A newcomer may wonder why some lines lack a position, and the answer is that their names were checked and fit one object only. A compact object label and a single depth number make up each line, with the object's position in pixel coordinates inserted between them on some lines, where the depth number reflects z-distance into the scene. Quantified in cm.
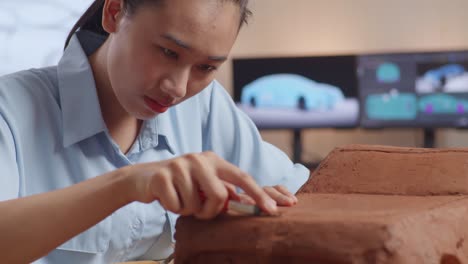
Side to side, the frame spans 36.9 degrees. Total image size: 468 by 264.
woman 67
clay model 57
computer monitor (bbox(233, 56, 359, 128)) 394
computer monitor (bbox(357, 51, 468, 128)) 380
